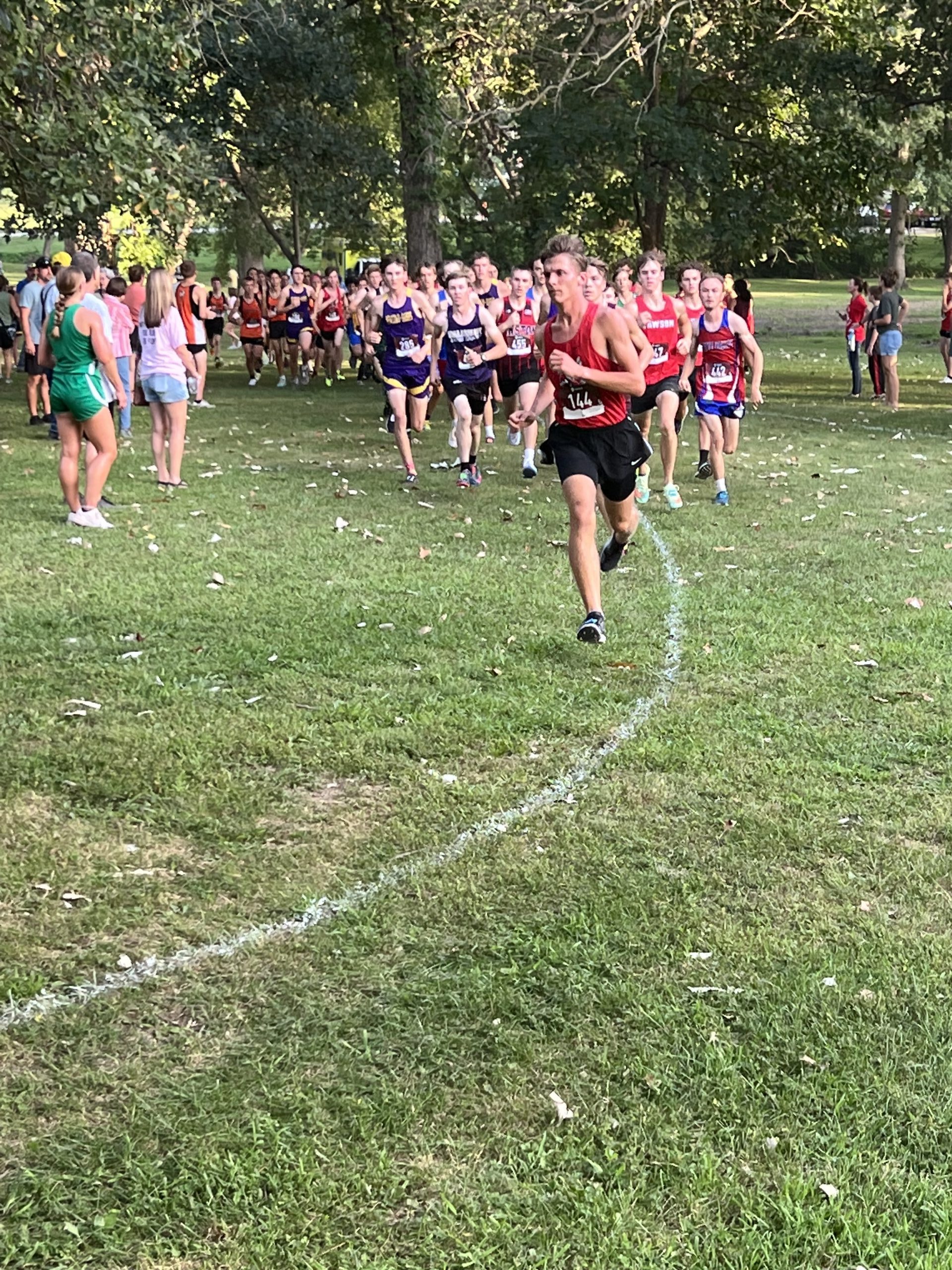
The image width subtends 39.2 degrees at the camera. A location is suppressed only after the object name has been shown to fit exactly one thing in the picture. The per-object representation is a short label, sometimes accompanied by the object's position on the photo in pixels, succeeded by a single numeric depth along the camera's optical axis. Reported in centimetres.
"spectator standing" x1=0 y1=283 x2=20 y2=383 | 2154
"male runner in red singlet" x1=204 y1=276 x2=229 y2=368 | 2573
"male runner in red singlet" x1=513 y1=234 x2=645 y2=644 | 721
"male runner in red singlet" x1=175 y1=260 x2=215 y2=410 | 1823
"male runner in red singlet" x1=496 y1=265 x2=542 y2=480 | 1398
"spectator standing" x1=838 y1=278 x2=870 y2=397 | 2203
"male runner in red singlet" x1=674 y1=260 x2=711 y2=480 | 1245
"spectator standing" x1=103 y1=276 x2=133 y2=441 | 1561
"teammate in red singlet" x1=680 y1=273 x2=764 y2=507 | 1188
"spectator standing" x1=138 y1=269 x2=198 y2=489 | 1210
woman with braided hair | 1059
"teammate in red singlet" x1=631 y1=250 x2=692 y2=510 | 1170
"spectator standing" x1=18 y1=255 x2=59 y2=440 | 1709
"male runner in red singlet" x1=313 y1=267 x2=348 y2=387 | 2392
